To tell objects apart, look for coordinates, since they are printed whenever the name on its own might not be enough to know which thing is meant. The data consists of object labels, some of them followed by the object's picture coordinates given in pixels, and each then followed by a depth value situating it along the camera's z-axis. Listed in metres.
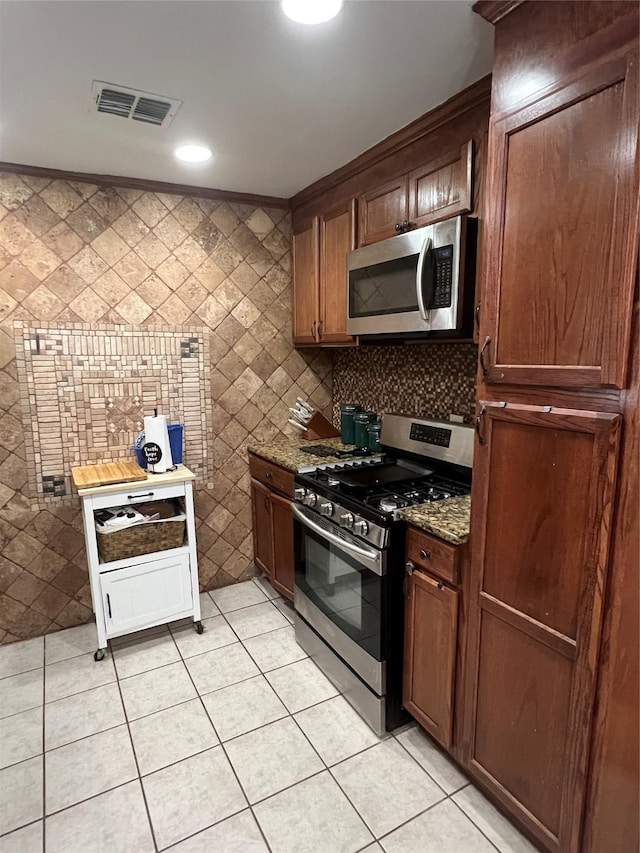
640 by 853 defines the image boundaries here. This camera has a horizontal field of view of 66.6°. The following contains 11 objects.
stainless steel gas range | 1.83
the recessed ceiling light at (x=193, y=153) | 2.19
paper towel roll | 2.56
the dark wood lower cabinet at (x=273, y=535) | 2.71
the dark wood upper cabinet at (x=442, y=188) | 1.75
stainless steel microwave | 1.76
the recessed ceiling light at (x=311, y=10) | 1.25
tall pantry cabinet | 1.10
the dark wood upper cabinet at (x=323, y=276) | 2.53
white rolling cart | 2.36
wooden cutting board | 2.35
